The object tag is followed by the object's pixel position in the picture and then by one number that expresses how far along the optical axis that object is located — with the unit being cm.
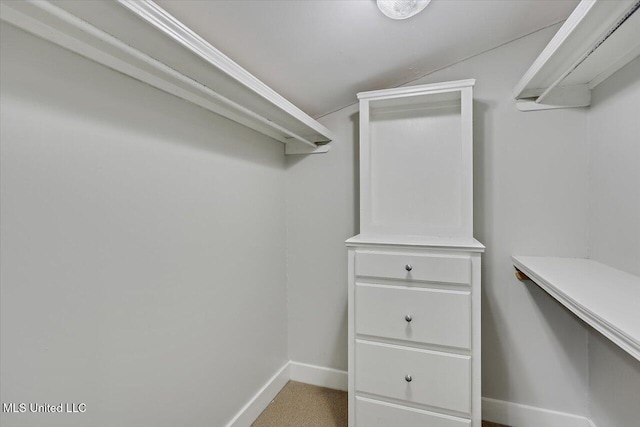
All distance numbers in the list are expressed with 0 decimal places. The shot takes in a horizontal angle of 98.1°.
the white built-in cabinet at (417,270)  127
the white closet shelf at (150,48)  65
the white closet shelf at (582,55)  86
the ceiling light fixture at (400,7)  108
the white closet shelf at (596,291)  73
